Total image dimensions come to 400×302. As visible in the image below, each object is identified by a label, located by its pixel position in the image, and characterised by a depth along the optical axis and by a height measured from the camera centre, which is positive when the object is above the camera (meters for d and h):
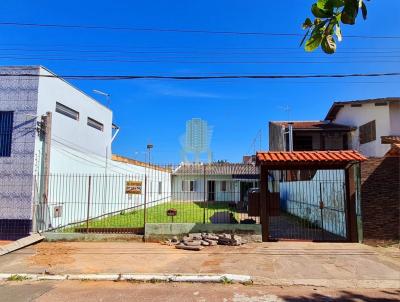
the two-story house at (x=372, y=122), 22.75 +4.88
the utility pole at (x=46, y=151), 13.45 +1.66
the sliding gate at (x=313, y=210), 13.16 -0.50
